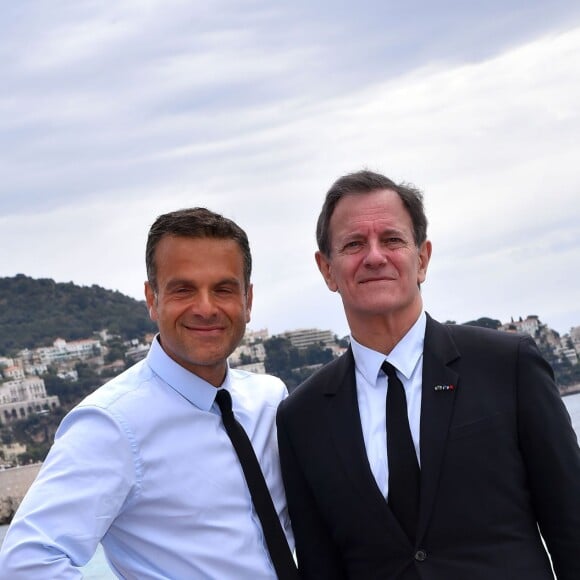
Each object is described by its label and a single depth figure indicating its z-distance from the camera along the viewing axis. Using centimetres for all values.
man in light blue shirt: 326
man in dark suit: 337
